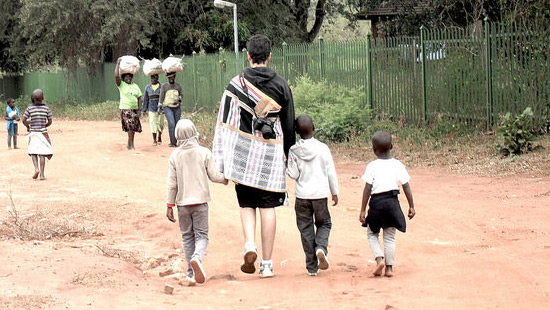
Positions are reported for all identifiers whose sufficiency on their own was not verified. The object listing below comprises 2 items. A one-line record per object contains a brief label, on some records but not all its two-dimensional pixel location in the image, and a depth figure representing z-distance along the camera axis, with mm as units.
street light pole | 24578
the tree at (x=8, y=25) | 35094
